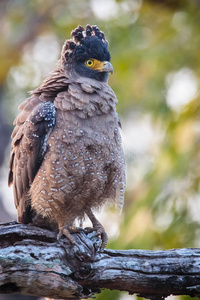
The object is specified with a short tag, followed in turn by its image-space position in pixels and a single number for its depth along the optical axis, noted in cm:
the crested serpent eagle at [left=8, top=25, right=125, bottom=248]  1128
